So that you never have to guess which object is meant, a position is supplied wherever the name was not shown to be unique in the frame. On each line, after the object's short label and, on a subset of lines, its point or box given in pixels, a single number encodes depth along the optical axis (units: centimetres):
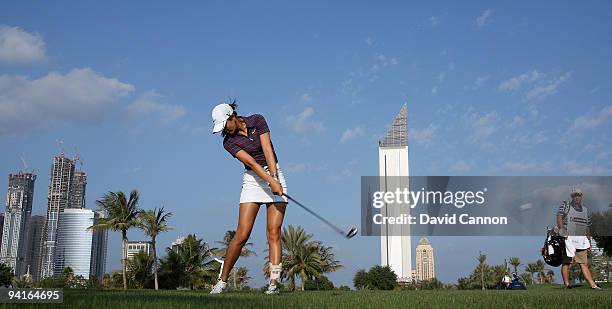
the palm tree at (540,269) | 9924
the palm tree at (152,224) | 5409
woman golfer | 658
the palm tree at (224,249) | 5574
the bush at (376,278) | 6072
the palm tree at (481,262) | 9291
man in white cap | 1091
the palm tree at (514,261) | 9438
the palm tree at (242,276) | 7145
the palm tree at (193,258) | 5576
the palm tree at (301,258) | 6456
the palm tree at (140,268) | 5266
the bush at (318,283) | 5968
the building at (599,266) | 6605
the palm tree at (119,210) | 5381
